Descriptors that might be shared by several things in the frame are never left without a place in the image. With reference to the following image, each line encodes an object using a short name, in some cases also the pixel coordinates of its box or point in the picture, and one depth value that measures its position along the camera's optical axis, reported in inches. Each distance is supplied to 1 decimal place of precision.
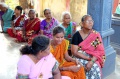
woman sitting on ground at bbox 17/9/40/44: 225.8
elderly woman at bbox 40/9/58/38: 193.6
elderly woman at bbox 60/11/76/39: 147.3
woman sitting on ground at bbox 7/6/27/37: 254.1
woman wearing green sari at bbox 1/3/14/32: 275.1
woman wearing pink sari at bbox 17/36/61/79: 84.4
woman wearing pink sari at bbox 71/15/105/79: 121.6
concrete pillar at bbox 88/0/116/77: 134.0
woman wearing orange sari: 106.4
